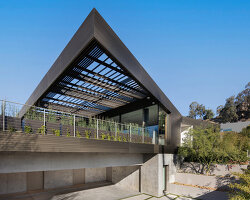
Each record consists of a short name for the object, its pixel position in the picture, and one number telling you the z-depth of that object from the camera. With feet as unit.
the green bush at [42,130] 21.60
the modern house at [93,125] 21.11
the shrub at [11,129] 19.01
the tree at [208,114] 159.33
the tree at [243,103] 135.13
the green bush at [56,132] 22.81
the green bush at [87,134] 26.15
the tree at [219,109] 147.15
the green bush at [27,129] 20.36
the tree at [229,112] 134.21
